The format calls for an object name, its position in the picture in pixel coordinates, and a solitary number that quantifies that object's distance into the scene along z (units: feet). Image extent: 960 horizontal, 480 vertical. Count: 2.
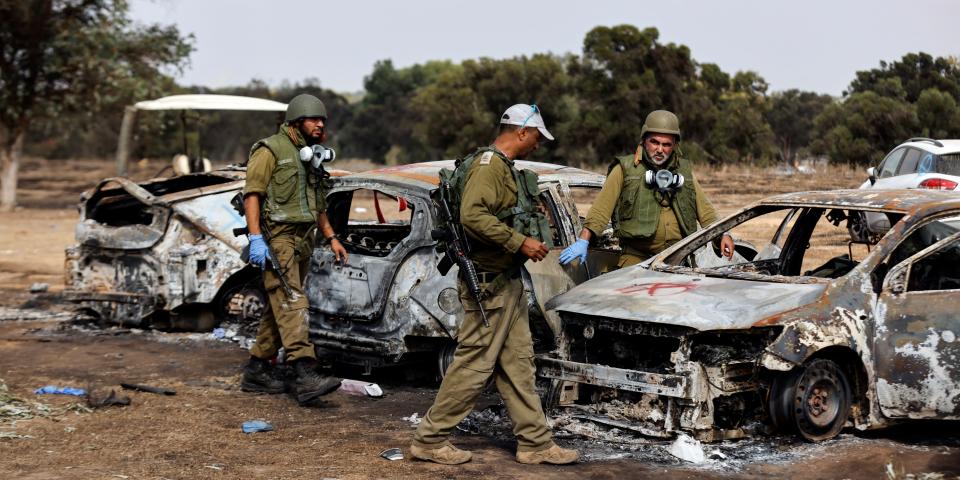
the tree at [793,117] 125.70
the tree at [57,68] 81.35
